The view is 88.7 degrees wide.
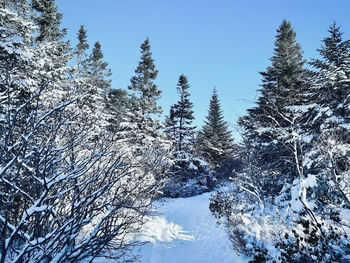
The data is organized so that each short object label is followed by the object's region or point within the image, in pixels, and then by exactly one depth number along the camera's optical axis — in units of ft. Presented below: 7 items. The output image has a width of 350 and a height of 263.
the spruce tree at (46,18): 38.70
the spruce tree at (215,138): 78.79
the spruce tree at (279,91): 37.37
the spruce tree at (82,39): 56.70
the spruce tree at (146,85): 57.22
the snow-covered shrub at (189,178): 58.29
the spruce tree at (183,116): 68.44
